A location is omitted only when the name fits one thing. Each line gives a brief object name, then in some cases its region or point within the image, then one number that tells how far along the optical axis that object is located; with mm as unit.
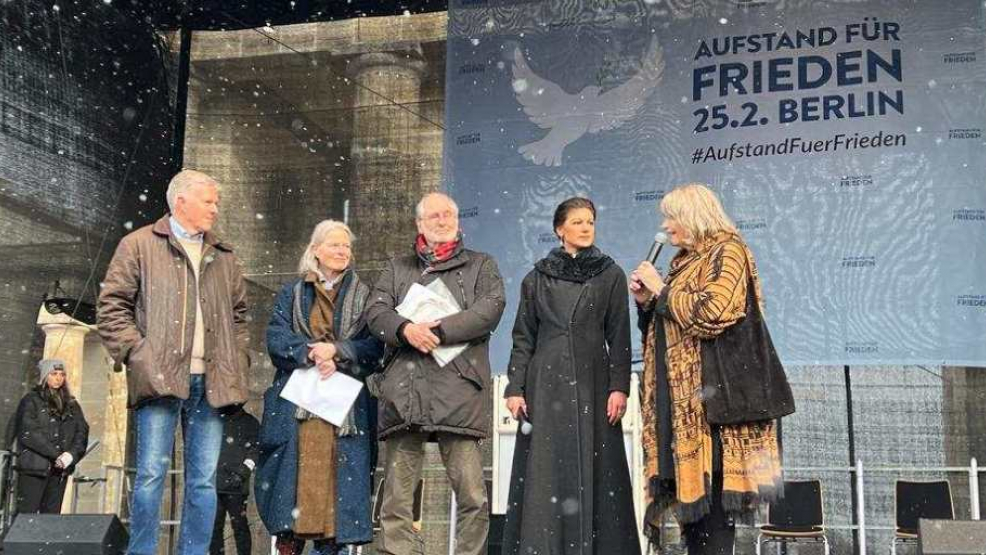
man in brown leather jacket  4008
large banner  6191
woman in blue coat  4402
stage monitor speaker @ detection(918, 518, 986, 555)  3287
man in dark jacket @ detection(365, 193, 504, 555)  4148
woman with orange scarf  3662
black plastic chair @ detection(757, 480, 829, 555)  6762
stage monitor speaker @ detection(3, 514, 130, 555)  3521
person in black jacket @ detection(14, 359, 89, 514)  7023
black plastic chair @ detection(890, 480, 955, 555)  6566
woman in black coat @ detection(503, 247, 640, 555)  4109
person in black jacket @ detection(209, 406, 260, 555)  6621
